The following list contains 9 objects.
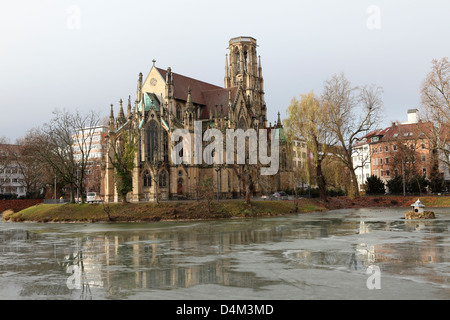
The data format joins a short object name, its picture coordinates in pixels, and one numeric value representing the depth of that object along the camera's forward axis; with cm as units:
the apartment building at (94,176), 8371
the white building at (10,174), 8299
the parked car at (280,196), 6074
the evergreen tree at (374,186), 7088
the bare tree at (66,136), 5251
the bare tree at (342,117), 5650
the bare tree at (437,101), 5122
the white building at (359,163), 10841
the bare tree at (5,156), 8206
